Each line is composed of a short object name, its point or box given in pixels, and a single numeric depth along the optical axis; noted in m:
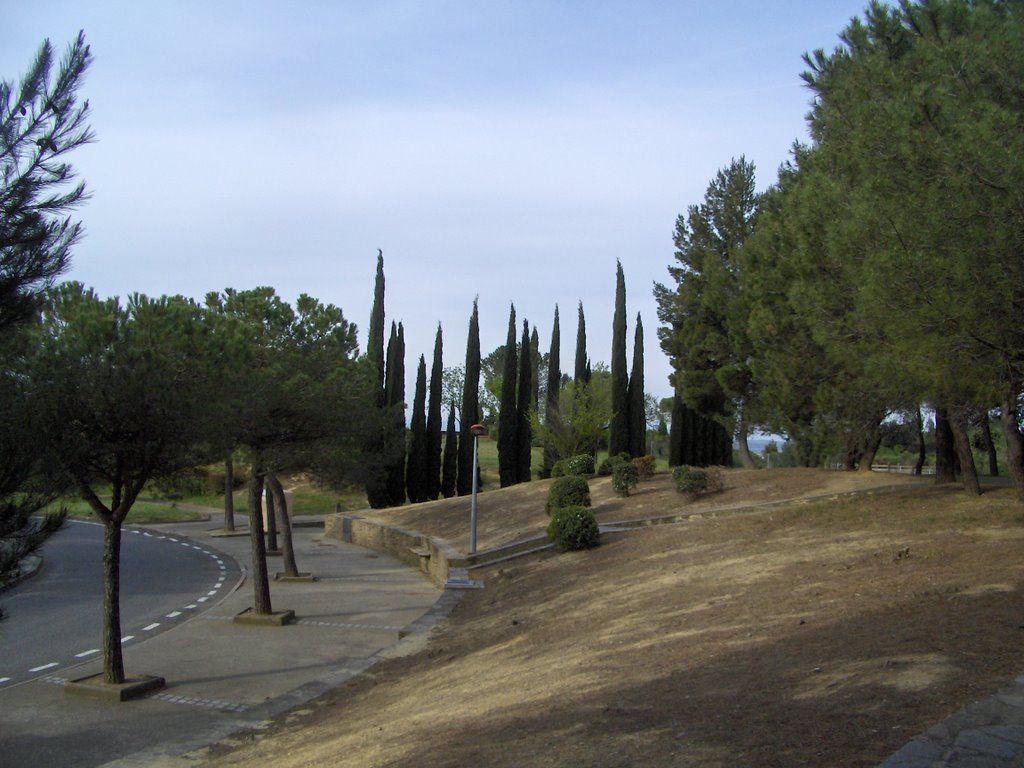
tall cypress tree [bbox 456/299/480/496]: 48.12
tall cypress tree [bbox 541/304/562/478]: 45.62
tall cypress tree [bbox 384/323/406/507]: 46.78
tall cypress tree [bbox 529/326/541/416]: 59.47
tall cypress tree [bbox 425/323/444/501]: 48.22
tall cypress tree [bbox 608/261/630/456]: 45.84
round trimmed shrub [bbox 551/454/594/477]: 32.19
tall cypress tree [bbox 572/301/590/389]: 52.72
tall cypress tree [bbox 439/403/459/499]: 48.66
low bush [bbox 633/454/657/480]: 29.39
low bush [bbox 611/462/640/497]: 25.80
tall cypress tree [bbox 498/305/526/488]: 46.61
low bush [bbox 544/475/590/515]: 22.41
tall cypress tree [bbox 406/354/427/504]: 47.47
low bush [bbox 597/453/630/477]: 30.30
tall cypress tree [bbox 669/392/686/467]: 44.22
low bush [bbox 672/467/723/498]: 22.84
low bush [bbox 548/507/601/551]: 19.11
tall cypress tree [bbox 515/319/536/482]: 47.06
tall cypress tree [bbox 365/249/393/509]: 44.43
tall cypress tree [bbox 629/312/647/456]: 47.03
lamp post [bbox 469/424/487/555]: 20.41
